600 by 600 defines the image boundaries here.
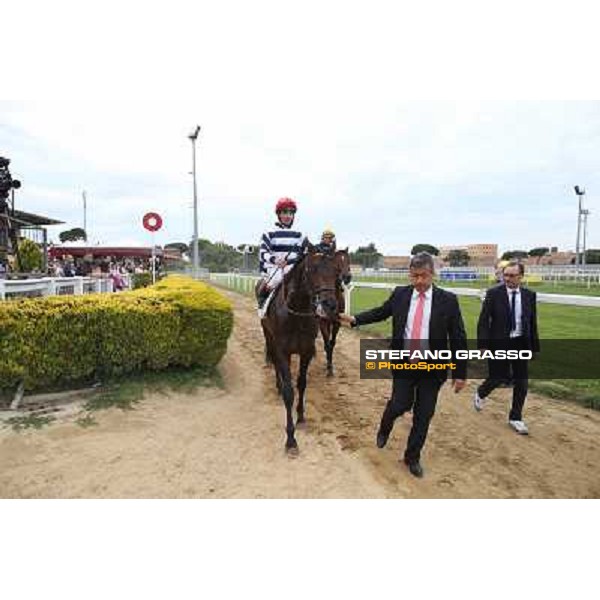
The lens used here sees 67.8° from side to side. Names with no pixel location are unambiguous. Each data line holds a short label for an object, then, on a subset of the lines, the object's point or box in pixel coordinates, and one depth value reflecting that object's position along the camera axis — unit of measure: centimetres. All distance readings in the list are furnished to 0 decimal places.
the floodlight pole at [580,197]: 3350
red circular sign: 1098
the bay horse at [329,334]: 657
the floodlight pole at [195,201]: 1862
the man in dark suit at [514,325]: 454
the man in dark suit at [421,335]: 352
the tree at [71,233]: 6939
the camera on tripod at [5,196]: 871
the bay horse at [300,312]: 383
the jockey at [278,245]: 532
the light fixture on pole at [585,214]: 3525
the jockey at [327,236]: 736
